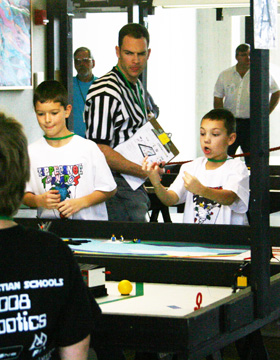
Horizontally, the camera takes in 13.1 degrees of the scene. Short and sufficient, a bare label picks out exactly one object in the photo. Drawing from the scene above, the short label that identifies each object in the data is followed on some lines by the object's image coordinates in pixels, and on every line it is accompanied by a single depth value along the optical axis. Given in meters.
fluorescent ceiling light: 9.96
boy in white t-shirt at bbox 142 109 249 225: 5.66
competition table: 2.85
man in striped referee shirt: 6.12
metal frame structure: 2.81
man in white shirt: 13.20
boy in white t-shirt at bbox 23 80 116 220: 5.71
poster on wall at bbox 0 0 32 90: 11.79
